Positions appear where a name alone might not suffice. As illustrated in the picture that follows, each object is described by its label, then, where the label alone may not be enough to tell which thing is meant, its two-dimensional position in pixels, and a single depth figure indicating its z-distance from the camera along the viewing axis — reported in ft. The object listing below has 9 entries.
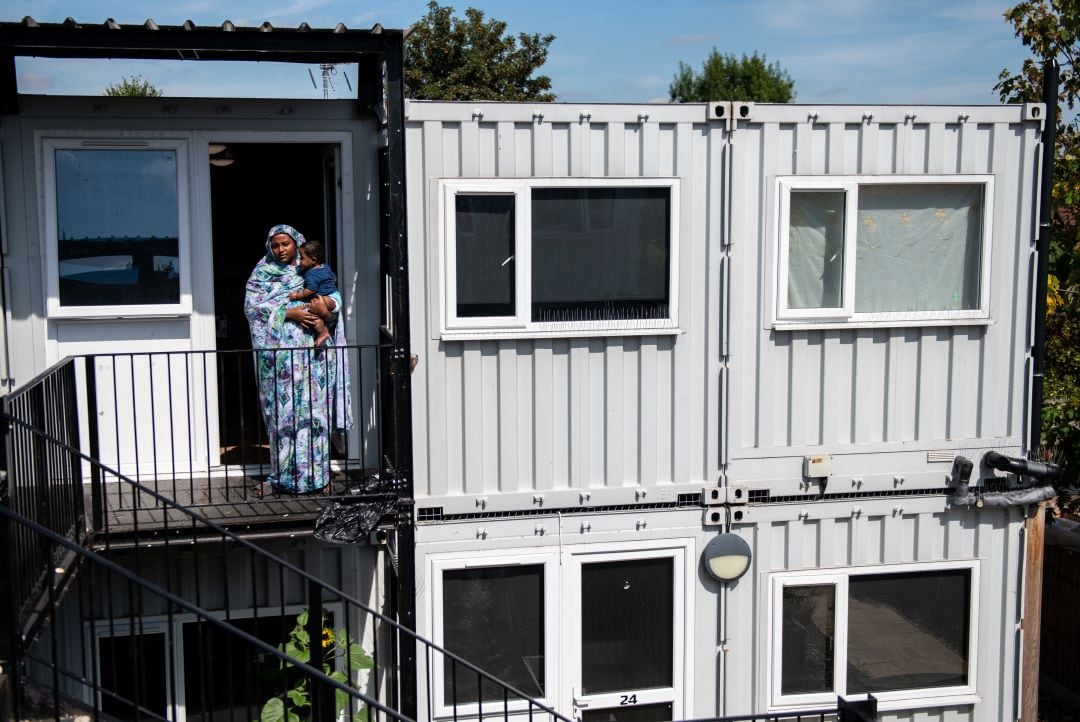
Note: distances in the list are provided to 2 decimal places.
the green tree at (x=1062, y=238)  31.58
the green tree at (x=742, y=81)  147.64
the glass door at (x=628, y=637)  21.64
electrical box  21.80
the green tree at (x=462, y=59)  83.66
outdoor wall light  21.61
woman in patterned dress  20.72
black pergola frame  17.47
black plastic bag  19.85
